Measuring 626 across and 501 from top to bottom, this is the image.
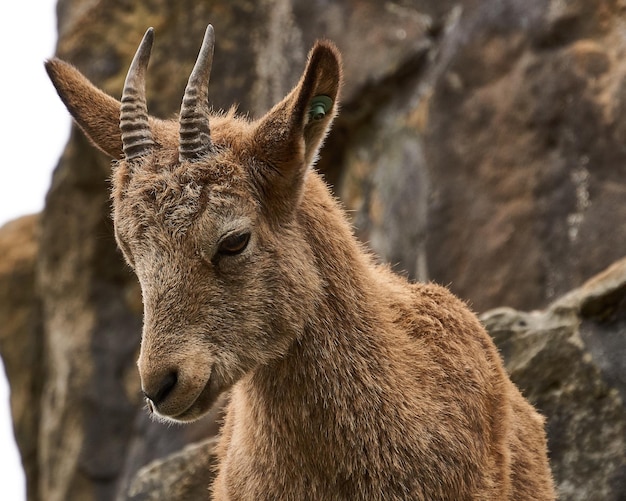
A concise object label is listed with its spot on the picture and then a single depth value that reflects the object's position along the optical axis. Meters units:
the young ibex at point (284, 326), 10.24
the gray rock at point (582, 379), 13.78
